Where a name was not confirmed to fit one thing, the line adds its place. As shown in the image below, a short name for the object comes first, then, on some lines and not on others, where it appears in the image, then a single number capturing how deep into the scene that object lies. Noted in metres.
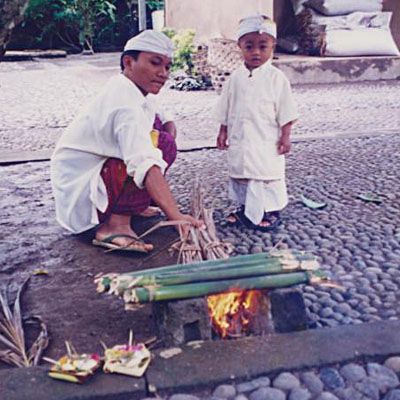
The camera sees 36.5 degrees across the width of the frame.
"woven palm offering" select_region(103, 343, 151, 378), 1.92
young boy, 3.32
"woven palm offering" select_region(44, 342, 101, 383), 1.88
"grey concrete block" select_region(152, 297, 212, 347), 2.08
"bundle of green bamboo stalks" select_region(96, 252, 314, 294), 2.06
